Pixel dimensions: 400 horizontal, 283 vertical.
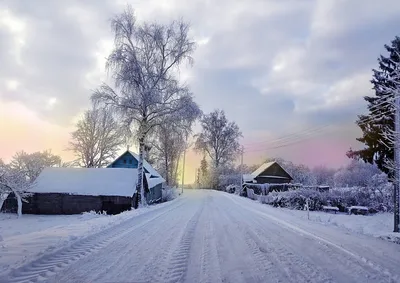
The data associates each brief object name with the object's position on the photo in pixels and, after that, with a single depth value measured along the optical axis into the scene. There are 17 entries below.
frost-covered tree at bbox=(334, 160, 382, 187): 64.25
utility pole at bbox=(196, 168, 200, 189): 84.28
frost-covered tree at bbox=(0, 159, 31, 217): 27.95
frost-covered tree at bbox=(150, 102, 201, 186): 26.25
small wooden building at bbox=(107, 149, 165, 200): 45.53
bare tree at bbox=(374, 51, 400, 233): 13.37
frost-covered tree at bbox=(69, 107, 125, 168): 50.47
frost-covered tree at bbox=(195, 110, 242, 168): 64.50
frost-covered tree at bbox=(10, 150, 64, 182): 40.20
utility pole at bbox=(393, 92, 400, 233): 13.82
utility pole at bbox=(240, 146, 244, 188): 53.39
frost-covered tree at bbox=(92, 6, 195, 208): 25.91
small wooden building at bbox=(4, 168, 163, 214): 29.38
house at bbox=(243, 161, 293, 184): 59.31
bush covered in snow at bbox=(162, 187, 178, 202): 40.36
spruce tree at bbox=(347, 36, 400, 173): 18.47
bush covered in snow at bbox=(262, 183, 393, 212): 27.69
